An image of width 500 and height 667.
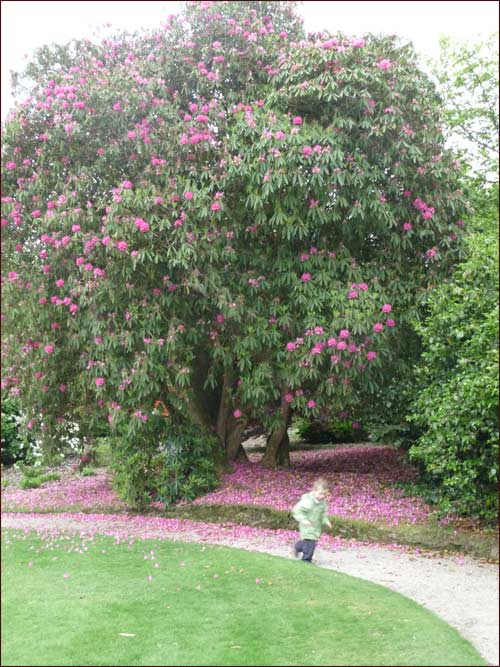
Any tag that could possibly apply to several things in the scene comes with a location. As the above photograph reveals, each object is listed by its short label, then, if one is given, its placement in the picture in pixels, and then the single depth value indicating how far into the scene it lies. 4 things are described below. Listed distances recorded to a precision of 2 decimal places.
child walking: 7.49
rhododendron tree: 8.99
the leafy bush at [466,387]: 7.84
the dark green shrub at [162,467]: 10.78
